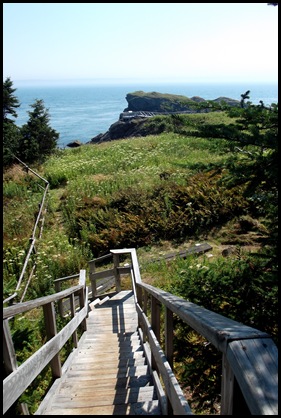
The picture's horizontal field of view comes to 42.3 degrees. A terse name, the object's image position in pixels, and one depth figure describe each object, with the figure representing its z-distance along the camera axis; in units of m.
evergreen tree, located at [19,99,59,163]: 20.89
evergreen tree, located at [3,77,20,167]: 19.23
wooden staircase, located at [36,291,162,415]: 3.37
